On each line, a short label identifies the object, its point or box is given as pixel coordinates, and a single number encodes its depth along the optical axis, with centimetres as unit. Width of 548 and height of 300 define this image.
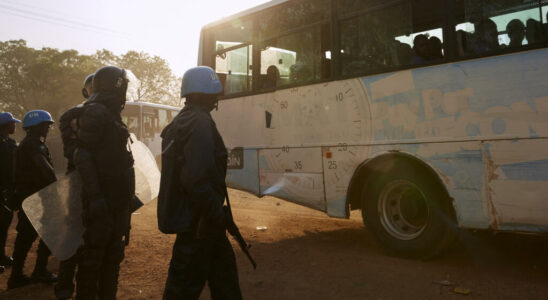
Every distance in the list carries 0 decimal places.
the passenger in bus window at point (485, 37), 419
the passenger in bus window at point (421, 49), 468
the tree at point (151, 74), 3703
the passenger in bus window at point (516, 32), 402
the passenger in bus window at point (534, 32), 391
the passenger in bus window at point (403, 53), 481
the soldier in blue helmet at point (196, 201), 236
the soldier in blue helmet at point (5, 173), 500
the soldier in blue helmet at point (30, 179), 432
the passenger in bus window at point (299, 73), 586
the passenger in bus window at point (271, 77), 630
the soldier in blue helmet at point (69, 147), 334
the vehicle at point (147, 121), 1875
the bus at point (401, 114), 400
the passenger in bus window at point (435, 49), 457
